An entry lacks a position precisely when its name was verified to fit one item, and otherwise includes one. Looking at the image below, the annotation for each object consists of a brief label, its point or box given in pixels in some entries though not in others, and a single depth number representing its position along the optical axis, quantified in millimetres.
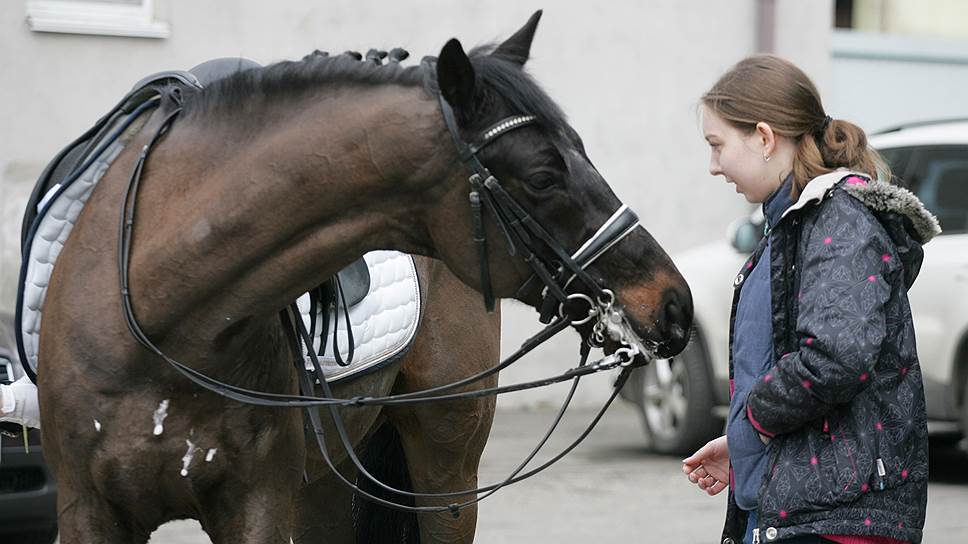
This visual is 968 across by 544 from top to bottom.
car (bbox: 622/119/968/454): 15727
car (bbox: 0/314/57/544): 11570
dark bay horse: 6168
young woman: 5687
